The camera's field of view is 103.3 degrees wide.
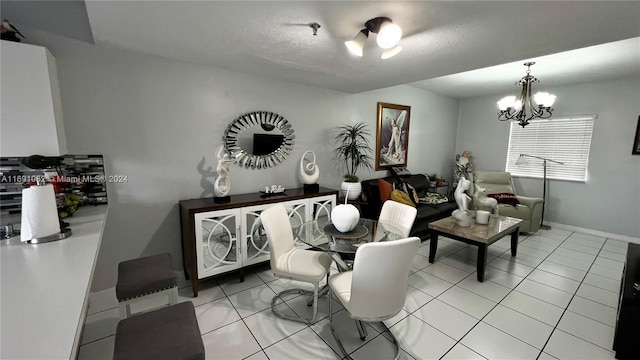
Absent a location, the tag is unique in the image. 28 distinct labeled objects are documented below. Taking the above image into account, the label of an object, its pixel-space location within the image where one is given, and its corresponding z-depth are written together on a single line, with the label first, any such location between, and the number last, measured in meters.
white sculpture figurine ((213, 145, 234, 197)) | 2.48
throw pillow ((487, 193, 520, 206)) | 4.14
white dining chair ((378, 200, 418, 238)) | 2.24
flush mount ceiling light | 1.46
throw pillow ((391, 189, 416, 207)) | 3.54
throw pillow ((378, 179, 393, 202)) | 3.64
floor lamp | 4.46
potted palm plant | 3.60
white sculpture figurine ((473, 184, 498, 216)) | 3.73
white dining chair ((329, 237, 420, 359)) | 1.40
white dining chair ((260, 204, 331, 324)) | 1.96
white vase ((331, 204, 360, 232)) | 2.00
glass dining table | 1.86
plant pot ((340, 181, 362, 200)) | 3.54
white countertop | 0.71
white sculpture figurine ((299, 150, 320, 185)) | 3.09
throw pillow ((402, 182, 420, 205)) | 3.98
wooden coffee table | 2.67
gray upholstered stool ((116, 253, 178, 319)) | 1.52
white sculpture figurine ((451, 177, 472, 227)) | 3.03
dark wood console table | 2.28
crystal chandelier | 3.29
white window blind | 4.21
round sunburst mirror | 2.77
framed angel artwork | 4.26
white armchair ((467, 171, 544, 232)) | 3.99
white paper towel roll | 1.36
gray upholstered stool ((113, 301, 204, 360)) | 1.00
